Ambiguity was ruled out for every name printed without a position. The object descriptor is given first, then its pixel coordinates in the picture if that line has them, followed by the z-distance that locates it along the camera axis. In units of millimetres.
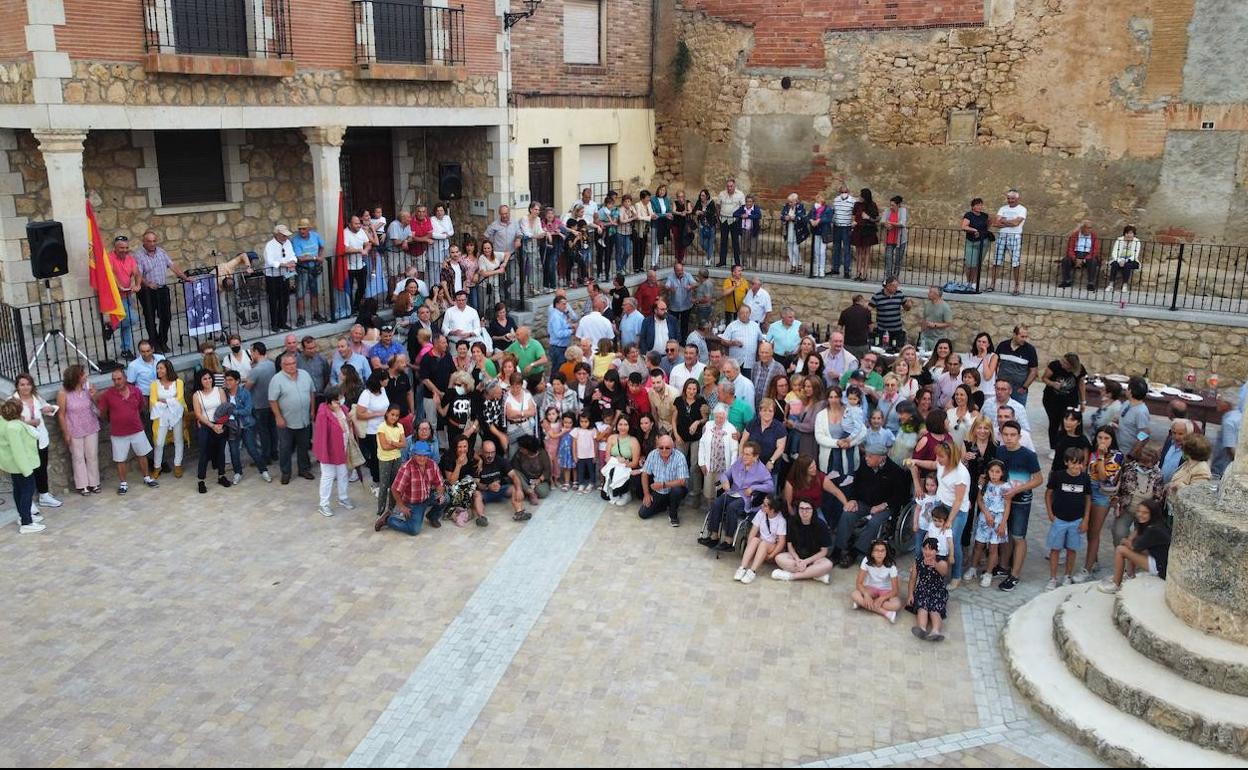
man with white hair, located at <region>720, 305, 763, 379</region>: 13277
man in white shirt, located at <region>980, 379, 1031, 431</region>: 10047
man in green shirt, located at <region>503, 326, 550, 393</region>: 12594
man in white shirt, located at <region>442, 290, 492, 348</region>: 12883
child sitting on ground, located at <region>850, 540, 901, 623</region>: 8578
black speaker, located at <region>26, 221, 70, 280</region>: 11148
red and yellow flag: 11477
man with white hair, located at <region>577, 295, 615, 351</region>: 13516
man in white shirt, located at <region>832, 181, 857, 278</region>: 16891
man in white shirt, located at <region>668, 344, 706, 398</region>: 11627
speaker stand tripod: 10992
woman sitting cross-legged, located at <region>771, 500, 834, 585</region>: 9242
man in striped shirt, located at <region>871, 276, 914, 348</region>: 14578
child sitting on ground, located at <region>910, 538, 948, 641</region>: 8359
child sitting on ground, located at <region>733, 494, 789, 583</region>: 9258
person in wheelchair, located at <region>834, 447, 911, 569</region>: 9508
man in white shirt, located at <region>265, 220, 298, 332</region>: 12977
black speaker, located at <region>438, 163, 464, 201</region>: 17297
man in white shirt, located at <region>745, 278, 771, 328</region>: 14883
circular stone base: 7039
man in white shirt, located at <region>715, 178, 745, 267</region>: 17922
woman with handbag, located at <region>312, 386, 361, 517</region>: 10461
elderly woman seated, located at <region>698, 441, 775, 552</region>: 9695
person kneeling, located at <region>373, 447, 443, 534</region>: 10016
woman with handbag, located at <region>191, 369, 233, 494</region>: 11039
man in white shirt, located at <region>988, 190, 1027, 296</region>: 16094
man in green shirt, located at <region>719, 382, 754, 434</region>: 10781
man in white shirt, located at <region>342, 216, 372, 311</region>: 13938
